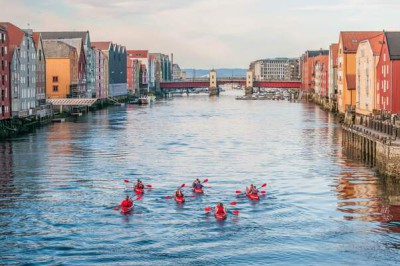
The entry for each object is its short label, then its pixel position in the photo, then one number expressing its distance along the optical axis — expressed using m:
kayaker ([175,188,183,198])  47.88
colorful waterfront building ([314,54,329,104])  182.25
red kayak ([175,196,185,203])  47.68
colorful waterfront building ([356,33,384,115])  95.27
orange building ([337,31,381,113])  120.94
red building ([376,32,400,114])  82.62
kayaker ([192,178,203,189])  51.28
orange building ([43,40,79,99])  152.38
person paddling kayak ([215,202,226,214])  42.88
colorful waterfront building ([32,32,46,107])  126.79
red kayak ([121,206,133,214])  44.47
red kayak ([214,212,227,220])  42.59
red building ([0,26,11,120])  95.94
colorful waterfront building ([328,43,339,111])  152.23
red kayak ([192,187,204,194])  50.91
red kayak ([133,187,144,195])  51.13
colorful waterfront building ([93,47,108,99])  194.43
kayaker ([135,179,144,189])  51.66
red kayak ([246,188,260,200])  48.56
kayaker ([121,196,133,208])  44.72
